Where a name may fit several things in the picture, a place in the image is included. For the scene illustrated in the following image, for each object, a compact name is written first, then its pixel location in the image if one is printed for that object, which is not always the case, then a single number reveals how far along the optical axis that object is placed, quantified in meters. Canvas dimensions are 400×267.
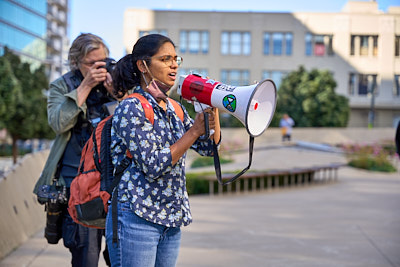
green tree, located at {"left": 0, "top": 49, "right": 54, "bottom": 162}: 26.31
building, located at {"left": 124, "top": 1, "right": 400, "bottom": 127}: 56.53
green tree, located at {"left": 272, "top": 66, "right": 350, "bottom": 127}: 43.22
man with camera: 3.77
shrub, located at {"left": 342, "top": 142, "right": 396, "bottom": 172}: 23.70
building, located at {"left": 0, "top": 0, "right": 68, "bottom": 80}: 62.47
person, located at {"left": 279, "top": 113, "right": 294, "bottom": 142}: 36.84
